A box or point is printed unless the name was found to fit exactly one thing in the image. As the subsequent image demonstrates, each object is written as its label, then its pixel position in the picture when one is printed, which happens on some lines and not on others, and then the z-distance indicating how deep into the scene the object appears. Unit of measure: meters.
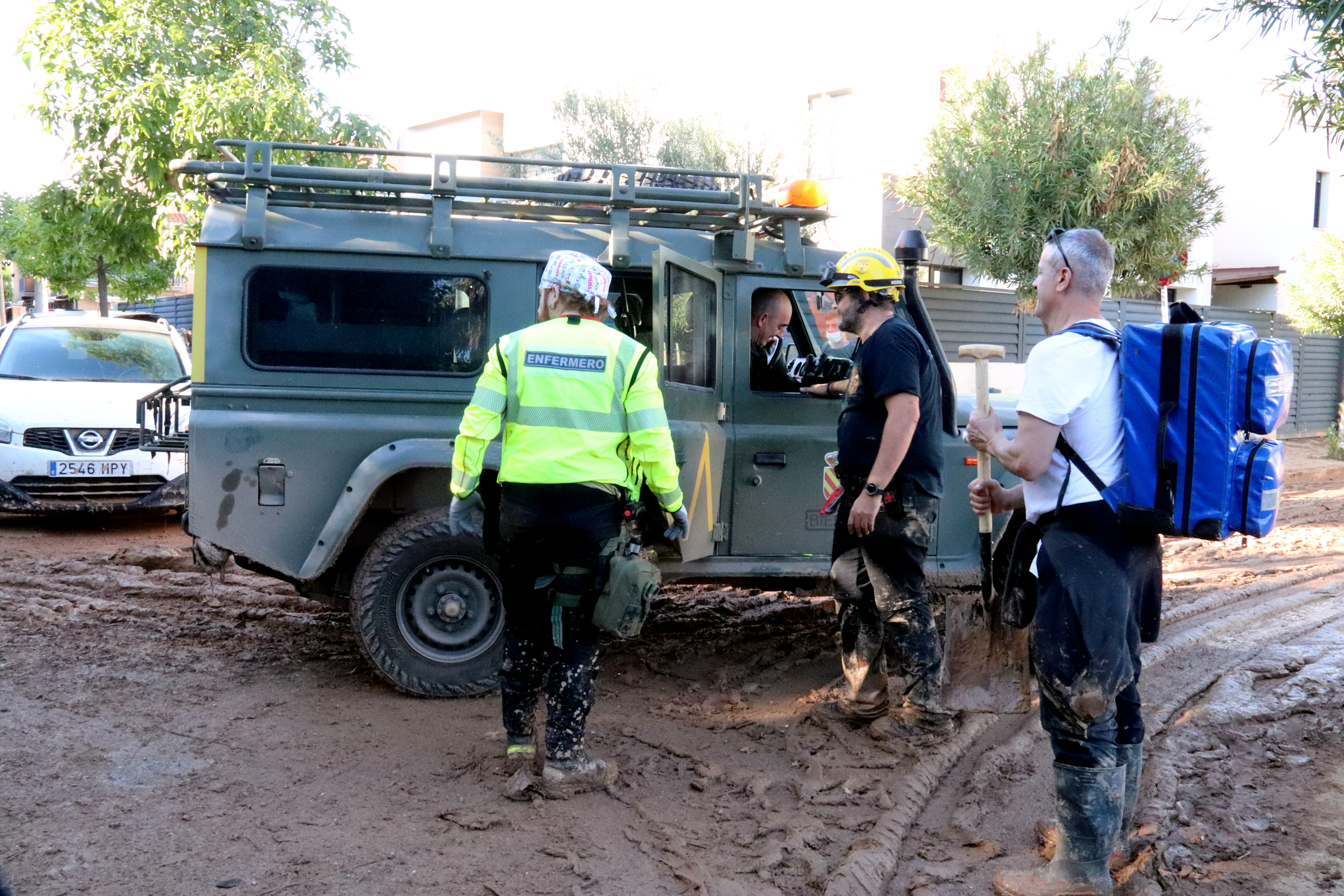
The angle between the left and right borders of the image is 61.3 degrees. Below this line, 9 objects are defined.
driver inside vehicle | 5.37
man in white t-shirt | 3.11
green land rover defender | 4.88
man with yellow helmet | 4.50
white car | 8.81
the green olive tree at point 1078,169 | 13.81
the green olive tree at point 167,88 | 9.81
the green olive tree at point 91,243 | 11.29
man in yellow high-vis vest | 3.89
